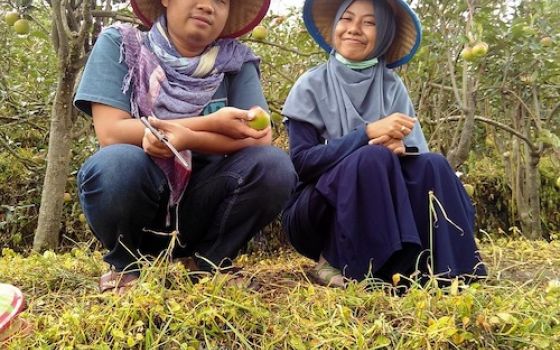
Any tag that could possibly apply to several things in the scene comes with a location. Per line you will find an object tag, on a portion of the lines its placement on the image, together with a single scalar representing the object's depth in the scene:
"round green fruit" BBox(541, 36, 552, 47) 3.14
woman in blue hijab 1.99
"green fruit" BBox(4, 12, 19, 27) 3.04
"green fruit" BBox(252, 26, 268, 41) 3.11
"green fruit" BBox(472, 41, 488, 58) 2.75
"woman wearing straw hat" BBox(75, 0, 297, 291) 1.85
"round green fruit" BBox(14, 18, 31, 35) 3.00
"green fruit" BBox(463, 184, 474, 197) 3.62
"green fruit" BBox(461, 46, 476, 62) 2.79
